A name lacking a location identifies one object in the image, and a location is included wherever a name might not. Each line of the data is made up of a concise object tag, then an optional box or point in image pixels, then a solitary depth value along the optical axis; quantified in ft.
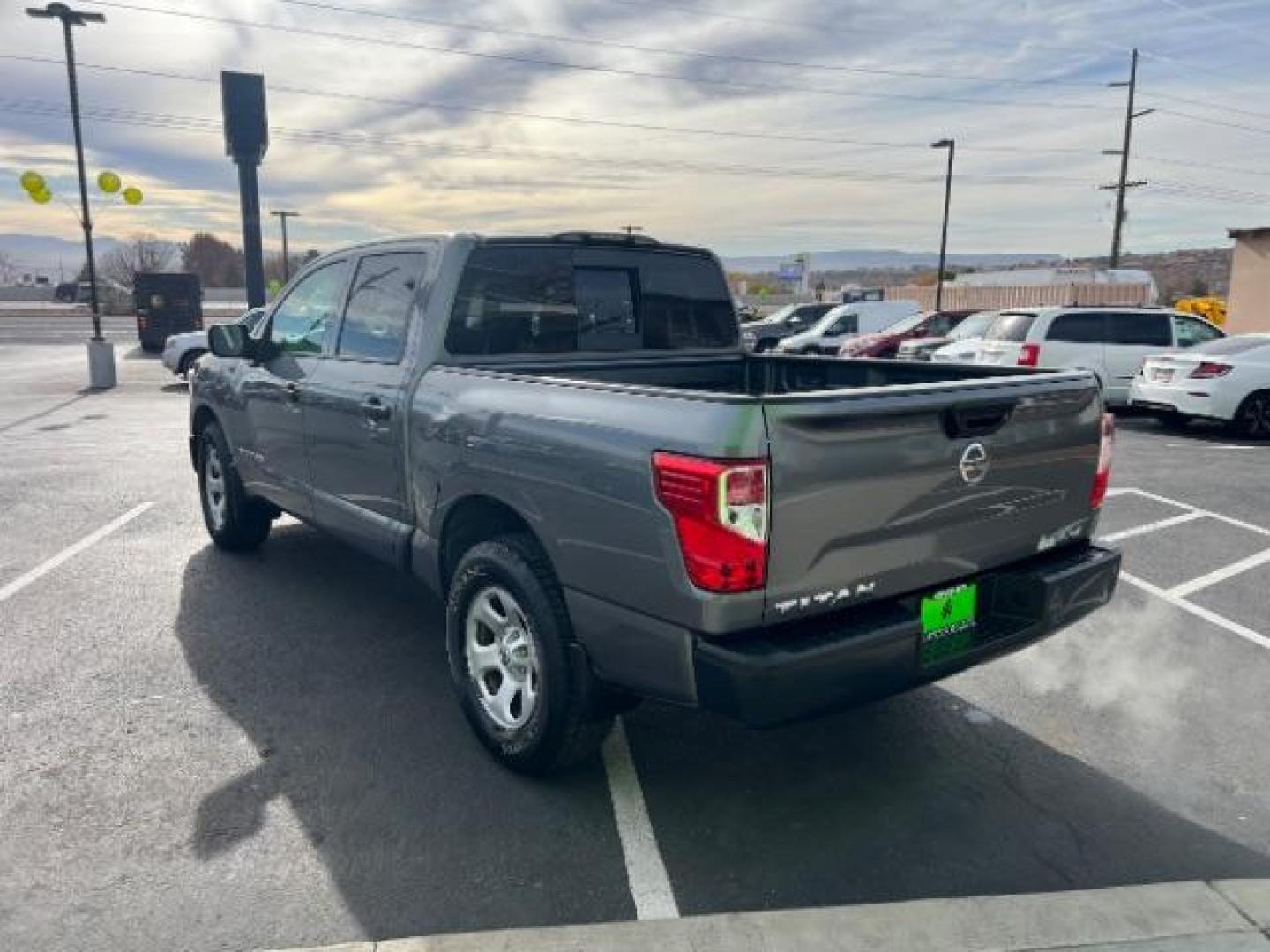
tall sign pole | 72.64
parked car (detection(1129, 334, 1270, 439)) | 38.06
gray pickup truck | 8.38
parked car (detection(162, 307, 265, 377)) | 59.31
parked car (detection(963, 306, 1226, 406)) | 44.50
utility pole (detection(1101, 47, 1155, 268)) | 119.34
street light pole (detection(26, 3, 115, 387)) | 51.88
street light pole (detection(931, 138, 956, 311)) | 119.75
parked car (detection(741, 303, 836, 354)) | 88.74
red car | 71.46
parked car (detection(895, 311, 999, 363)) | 56.24
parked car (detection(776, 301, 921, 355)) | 78.18
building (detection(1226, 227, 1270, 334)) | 85.61
